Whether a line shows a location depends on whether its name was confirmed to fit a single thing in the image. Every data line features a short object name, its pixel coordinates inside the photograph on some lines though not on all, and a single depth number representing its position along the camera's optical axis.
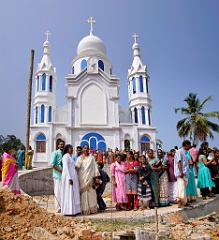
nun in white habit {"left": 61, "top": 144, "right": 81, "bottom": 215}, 5.36
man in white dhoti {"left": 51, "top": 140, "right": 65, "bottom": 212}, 5.75
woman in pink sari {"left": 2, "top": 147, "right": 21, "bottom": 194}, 6.43
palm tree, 22.56
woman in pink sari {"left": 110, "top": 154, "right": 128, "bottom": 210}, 6.20
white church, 21.72
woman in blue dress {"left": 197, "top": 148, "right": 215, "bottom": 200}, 6.90
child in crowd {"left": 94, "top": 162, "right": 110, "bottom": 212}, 5.86
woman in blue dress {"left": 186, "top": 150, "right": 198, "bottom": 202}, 6.38
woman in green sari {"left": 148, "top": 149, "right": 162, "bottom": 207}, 6.16
